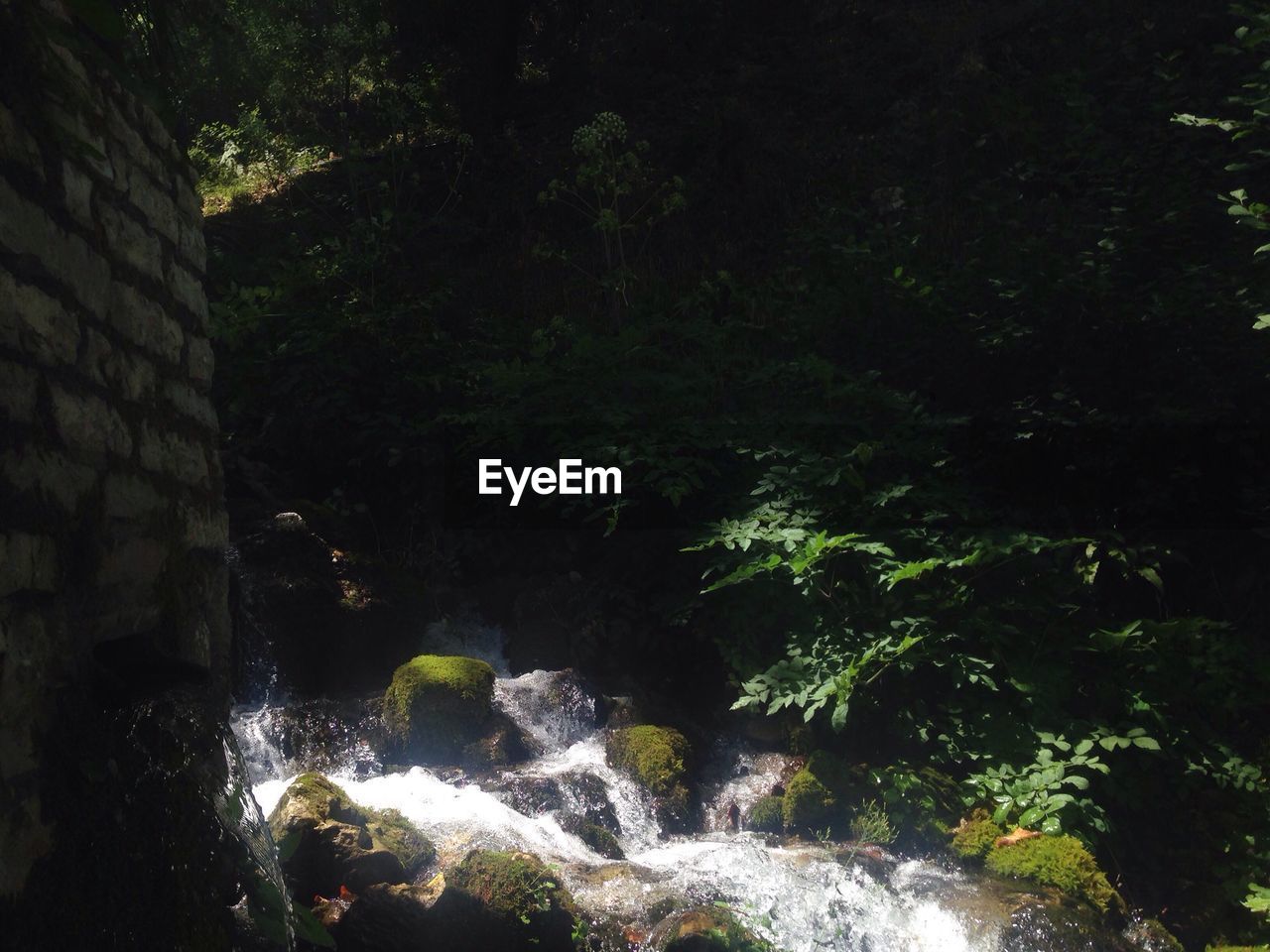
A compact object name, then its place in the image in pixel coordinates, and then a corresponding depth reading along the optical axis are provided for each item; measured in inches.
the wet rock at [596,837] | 181.0
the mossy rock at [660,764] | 197.5
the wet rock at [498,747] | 209.6
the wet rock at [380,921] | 138.4
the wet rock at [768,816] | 194.2
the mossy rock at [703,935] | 140.4
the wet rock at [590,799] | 193.0
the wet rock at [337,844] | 149.9
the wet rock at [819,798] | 191.1
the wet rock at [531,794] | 191.6
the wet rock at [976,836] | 173.6
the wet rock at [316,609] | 241.8
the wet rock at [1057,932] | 146.2
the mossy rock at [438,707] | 211.2
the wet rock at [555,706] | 225.5
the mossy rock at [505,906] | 141.3
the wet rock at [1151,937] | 153.1
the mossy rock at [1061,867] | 160.4
